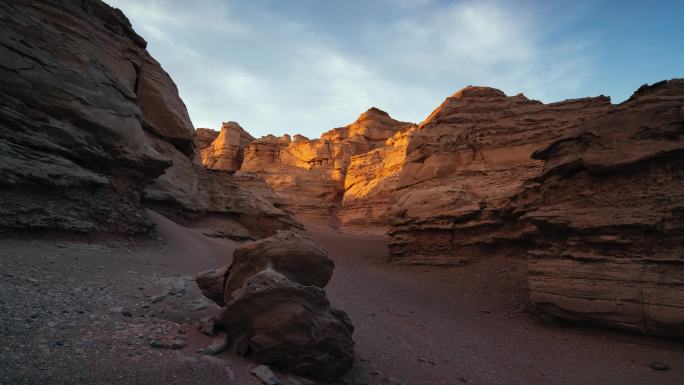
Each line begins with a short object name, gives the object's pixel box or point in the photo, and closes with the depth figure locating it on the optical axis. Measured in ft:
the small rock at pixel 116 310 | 13.41
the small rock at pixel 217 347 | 11.86
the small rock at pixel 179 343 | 11.56
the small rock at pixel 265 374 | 11.02
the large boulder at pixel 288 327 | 12.21
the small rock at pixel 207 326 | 13.29
